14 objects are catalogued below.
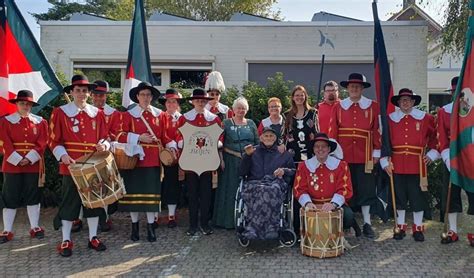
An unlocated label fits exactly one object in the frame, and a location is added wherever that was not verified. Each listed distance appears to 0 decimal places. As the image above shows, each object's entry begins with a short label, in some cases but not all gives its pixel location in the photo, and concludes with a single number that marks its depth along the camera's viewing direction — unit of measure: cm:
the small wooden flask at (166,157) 637
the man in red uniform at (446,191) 626
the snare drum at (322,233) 559
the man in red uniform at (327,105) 709
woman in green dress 677
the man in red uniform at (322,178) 592
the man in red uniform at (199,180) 664
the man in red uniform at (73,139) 586
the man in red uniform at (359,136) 655
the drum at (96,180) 546
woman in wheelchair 590
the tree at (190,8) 3139
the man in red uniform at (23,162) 646
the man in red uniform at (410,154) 641
